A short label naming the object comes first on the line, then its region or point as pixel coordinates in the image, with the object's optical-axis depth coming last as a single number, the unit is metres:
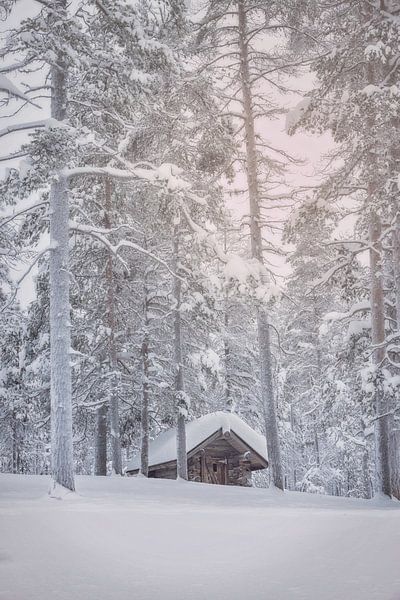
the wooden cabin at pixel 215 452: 22.98
